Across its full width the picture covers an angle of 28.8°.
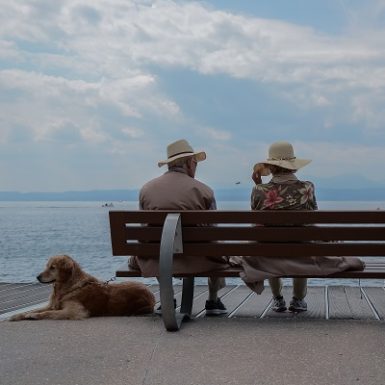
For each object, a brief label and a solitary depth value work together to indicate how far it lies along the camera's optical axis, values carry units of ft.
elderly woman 19.50
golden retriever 20.85
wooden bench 18.42
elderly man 20.01
